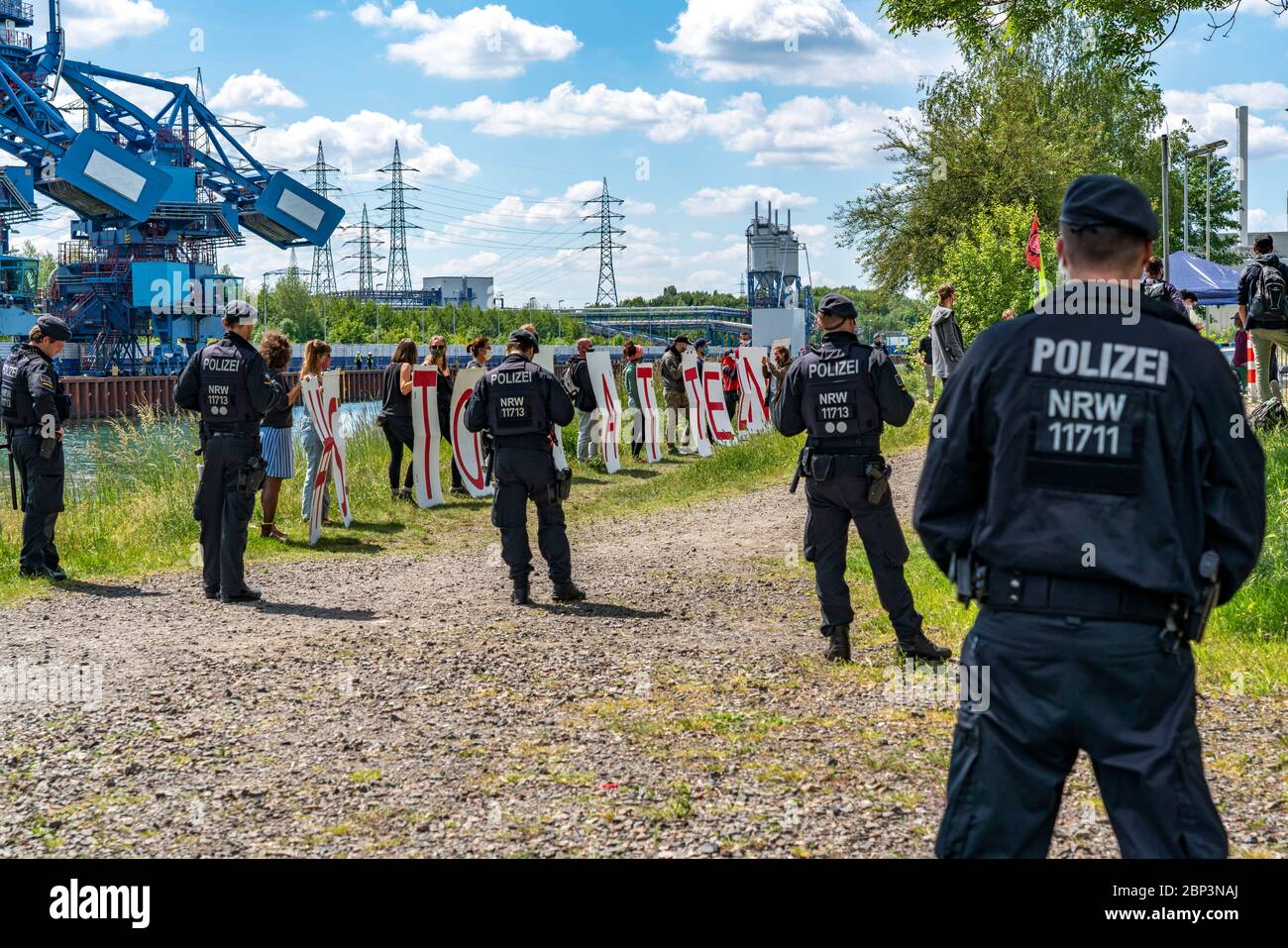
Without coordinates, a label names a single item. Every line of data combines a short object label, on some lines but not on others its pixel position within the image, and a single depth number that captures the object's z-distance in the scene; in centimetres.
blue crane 6569
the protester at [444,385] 1484
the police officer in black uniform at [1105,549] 283
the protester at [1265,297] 1183
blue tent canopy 2408
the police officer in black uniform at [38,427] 991
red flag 1585
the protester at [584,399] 1239
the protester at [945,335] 1552
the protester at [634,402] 1992
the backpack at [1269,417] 1211
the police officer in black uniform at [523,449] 923
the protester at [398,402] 1473
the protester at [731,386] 2498
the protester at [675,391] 2098
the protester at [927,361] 2222
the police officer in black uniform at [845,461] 695
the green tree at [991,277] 2616
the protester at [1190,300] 1594
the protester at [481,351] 1444
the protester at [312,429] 1227
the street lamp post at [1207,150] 2902
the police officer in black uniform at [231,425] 903
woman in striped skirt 1183
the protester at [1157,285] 935
